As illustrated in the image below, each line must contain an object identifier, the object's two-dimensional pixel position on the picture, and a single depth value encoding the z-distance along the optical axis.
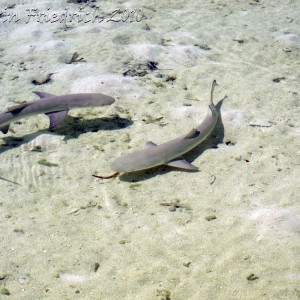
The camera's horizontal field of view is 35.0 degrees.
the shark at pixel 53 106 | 5.98
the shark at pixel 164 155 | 5.34
